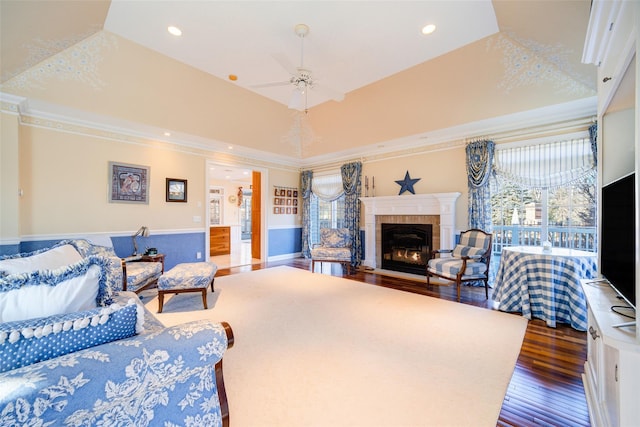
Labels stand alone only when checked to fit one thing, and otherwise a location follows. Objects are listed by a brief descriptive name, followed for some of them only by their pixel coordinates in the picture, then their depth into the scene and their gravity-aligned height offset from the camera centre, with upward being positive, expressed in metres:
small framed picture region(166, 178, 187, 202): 5.38 +0.45
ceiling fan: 3.06 +1.59
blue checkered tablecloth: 2.87 -0.82
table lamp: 4.62 -0.37
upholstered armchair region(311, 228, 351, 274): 5.48 -0.77
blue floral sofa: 0.77 -0.49
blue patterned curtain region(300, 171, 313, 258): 7.49 -0.06
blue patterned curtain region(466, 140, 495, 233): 4.43 +0.50
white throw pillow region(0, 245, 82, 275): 1.60 -0.32
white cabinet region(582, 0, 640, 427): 1.11 +0.34
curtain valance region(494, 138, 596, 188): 3.71 +0.74
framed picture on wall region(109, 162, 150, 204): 4.70 +0.53
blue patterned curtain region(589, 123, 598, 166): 3.53 +0.97
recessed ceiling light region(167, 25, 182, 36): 3.22 +2.22
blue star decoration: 5.45 +0.59
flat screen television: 1.38 -0.15
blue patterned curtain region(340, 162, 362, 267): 6.29 +0.21
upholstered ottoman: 3.38 -0.90
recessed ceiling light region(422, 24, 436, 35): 3.06 +2.12
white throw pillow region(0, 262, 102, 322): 1.06 -0.36
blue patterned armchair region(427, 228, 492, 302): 3.87 -0.75
